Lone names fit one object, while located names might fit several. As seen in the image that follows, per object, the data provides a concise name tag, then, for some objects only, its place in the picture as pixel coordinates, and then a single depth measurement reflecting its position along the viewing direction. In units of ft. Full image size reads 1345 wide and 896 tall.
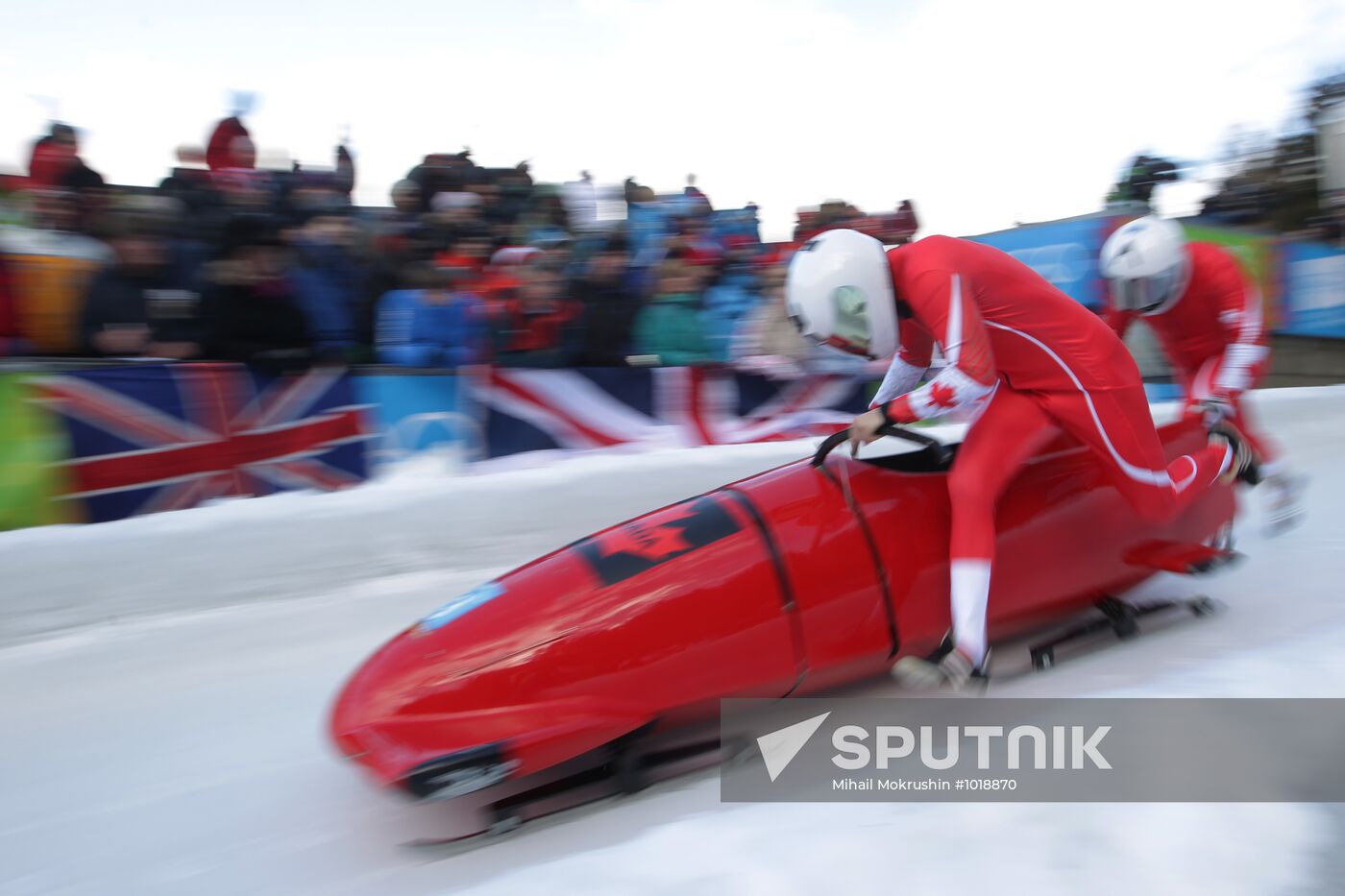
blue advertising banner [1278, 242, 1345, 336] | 26.66
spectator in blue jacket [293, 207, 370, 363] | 14.52
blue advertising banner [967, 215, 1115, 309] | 21.68
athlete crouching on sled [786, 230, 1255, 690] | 7.34
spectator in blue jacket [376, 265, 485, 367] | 15.15
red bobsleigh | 6.33
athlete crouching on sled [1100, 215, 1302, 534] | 10.85
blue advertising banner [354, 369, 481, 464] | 13.87
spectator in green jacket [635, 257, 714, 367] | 17.31
